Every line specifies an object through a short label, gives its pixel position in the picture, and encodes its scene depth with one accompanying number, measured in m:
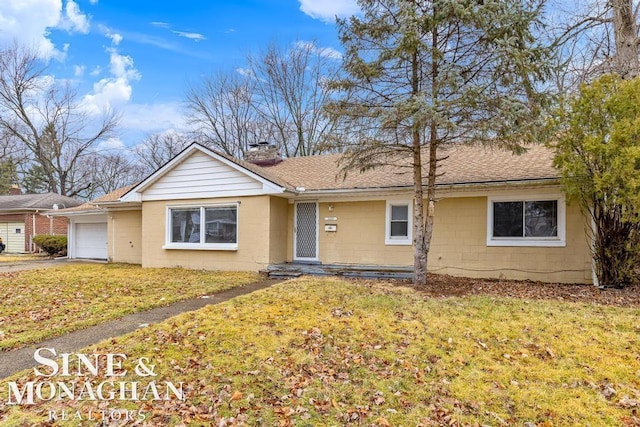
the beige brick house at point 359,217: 9.22
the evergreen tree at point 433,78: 6.98
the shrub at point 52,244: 18.94
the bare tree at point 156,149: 32.12
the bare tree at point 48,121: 27.64
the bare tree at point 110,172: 33.78
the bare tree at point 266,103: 25.20
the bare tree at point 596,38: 10.38
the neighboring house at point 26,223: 22.27
